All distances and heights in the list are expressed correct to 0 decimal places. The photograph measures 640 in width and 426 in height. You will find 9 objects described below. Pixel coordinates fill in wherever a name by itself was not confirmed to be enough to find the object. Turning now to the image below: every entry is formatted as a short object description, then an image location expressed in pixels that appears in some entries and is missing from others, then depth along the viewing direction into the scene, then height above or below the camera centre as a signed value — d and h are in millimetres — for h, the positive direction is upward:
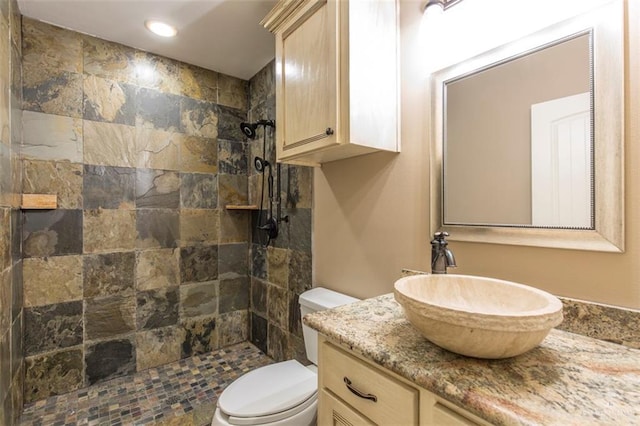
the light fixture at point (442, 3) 1156 +826
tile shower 1806 -65
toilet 1202 -820
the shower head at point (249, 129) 2373 +694
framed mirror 812 +232
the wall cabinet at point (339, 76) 1185 +589
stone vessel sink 579 -241
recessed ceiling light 1863 +1207
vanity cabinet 604 -452
